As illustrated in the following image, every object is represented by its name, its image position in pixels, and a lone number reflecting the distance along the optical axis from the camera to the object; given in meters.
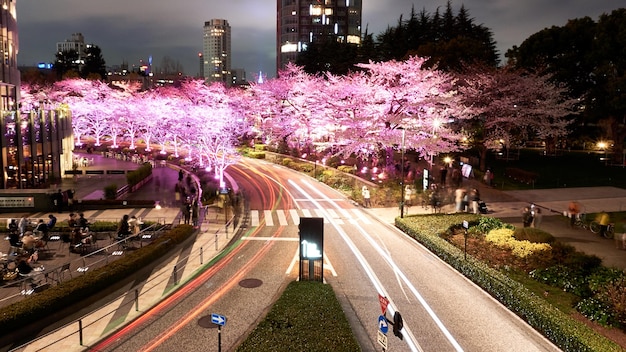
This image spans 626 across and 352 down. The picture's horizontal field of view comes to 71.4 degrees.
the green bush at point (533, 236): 20.39
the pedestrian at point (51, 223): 22.30
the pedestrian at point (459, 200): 29.60
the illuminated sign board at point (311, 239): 16.97
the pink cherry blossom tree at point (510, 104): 42.97
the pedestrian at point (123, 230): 21.19
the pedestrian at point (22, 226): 21.72
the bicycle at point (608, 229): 22.58
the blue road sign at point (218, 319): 10.26
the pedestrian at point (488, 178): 38.34
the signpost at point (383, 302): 10.54
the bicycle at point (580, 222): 24.76
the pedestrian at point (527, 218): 24.20
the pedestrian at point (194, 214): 25.64
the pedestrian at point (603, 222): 22.83
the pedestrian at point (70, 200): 28.83
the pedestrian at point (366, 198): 31.81
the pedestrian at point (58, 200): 28.53
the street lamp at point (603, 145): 63.57
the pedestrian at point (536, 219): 24.46
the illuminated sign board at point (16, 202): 28.56
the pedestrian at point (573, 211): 24.84
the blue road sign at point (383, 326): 9.84
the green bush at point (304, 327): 11.79
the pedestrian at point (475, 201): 28.91
